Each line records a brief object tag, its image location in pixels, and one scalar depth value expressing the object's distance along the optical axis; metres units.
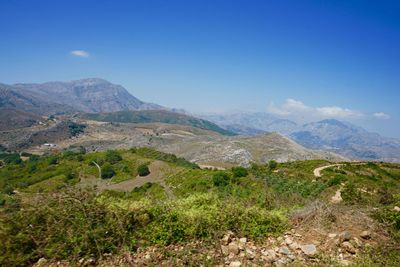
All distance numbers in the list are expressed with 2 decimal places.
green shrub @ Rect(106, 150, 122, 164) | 95.68
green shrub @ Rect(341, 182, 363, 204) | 13.12
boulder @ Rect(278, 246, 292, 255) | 6.64
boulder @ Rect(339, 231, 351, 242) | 6.93
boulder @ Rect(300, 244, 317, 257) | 6.58
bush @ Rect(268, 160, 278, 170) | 55.34
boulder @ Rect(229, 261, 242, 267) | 6.02
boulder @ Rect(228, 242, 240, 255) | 6.50
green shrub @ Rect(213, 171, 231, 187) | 42.38
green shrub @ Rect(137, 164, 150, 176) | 81.69
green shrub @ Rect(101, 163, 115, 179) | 84.06
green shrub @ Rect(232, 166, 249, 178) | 48.16
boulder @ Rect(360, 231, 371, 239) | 7.16
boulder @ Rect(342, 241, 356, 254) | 6.70
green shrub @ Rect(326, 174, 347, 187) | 31.50
